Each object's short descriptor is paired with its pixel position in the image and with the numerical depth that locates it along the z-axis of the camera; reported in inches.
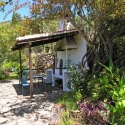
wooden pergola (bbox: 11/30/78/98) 270.6
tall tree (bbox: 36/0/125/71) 210.9
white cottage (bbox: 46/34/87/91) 323.3
